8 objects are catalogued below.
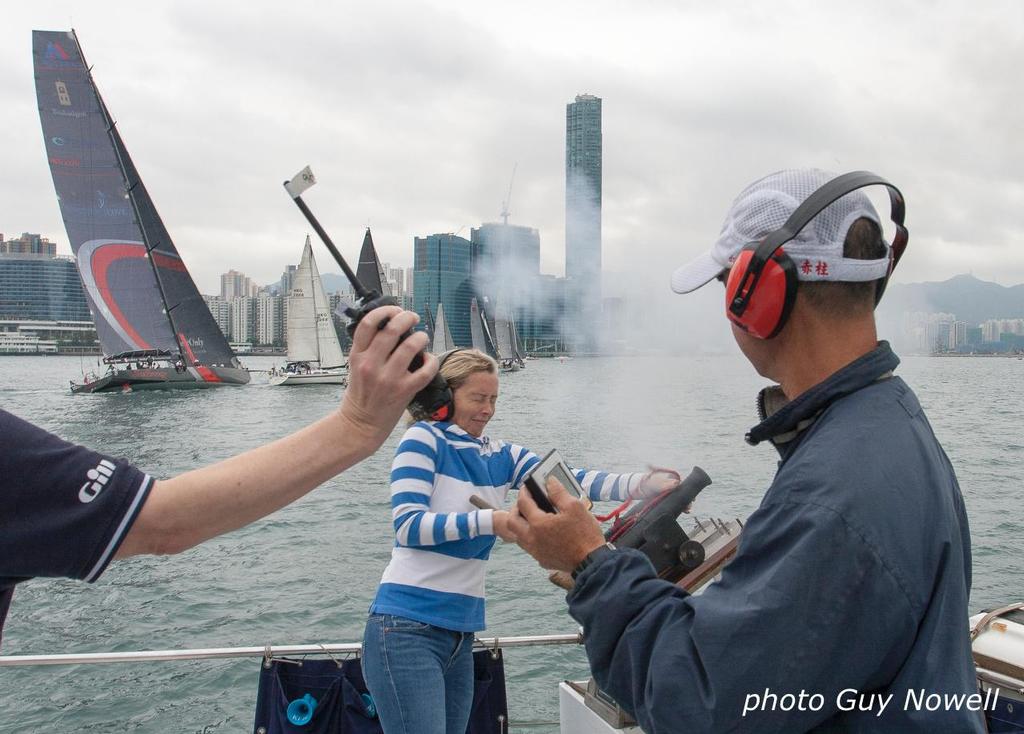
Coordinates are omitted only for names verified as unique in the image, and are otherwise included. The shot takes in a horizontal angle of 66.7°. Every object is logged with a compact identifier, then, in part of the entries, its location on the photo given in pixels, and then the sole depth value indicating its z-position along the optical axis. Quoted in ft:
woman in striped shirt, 8.72
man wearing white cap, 4.14
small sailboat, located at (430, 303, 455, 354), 233.35
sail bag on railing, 10.00
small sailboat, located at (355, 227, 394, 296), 180.34
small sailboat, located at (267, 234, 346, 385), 177.78
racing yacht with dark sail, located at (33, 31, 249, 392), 148.66
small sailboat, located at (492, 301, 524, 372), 264.31
